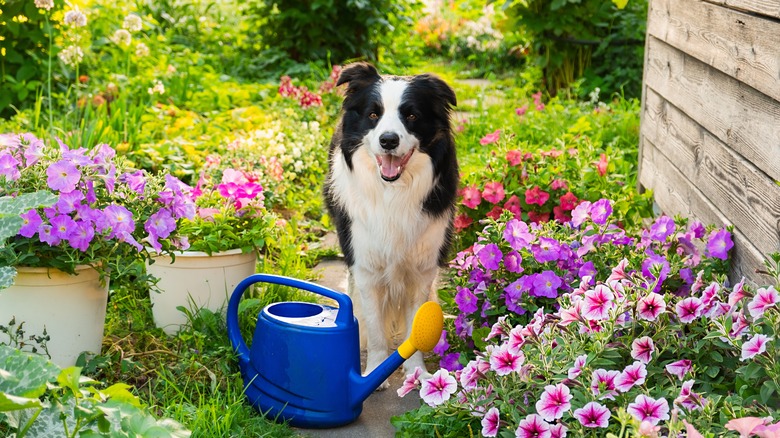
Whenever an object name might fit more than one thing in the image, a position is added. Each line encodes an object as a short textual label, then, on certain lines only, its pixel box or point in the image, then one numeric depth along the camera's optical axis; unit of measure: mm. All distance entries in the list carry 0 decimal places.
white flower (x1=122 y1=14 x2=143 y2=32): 5434
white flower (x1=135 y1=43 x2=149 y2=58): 6082
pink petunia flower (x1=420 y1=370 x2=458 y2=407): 2303
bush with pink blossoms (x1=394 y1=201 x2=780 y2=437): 2018
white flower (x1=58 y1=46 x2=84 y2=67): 5500
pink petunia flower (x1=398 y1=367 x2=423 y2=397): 2438
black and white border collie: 3061
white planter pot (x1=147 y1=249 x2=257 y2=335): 3178
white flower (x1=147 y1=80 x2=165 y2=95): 5488
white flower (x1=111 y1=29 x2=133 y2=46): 6027
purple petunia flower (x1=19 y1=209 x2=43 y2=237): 2463
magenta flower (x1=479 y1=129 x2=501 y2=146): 4365
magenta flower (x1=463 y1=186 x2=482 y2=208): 3881
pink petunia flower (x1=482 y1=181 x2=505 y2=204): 3838
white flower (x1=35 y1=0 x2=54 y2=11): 4523
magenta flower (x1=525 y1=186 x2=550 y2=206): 3838
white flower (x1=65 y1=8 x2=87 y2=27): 4781
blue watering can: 2641
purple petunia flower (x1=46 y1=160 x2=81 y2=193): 2496
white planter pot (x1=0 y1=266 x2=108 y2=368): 2605
